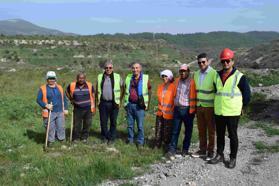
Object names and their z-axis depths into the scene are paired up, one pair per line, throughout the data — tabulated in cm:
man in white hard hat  757
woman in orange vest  694
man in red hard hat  570
